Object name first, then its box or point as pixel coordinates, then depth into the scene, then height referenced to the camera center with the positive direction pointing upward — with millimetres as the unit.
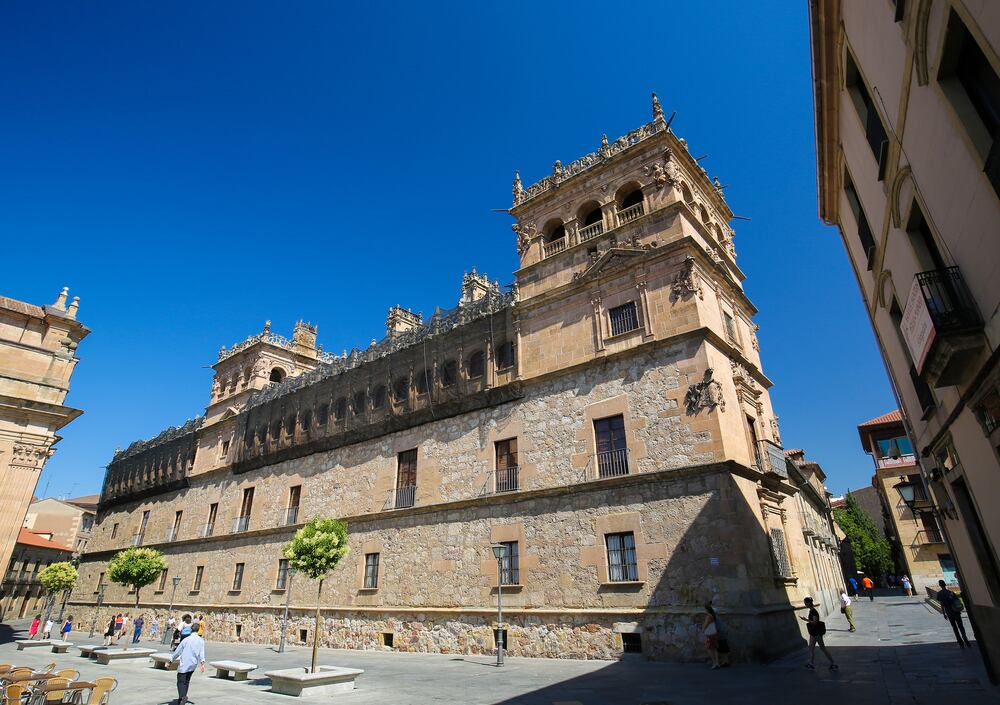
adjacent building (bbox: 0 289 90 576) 19859 +7779
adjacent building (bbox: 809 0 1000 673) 5758 +4682
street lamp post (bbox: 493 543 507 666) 14219 +20
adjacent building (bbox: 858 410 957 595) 32812 +4151
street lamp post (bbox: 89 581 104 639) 32250 -142
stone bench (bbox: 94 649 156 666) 16547 -1784
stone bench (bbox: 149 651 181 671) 15069 -1867
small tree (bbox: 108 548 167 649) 26812 +1262
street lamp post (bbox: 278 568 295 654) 20423 -1069
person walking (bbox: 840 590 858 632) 17453 -1006
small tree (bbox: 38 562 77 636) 29266 +1027
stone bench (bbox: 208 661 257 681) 12680 -1720
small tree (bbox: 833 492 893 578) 49344 +3155
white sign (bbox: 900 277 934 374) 6623 +3152
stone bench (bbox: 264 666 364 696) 10227 -1654
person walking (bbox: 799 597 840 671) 11180 -1058
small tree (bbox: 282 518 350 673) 13516 +1013
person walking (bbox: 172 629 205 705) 9180 -1078
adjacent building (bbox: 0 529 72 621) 45000 +1563
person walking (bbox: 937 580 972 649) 12219 -725
